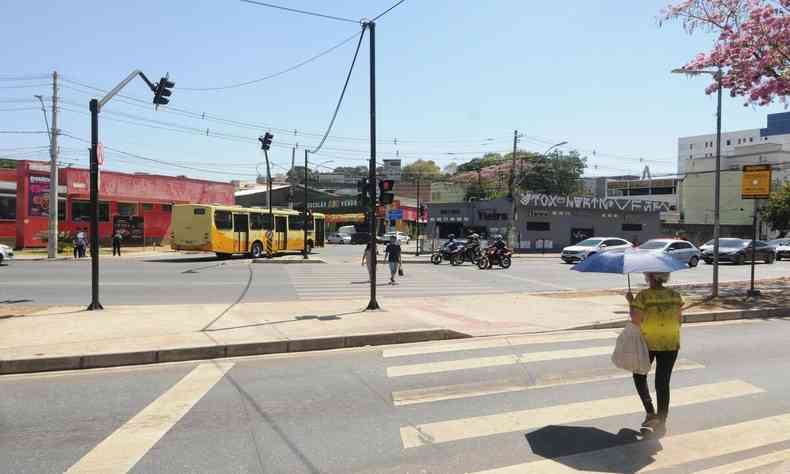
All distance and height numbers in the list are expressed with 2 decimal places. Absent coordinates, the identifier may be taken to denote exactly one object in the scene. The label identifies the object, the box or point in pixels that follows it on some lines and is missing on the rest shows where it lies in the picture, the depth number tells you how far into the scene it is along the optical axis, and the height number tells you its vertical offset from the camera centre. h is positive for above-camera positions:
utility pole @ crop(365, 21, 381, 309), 12.95 +1.01
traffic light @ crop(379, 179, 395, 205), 13.93 +0.63
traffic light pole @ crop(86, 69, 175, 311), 12.12 +0.37
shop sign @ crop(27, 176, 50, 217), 37.81 +1.32
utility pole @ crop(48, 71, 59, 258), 32.22 +1.62
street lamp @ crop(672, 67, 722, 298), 15.36 +0.17
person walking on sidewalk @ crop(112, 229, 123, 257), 35.28 -1.39
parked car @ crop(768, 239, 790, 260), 41.16 -1.98
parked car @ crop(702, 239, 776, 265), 34.62 -1.84
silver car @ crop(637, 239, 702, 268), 31.25 -1.50
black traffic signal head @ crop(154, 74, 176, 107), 15.75 +3.32
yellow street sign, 15.19 +0.96
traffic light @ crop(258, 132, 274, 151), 34.12 +4.36
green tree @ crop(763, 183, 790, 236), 51.25 +0.92
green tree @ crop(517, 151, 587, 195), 76.00 +5.70
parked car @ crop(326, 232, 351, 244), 65.12 -2.13
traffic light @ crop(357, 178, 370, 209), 13.89 +0.56
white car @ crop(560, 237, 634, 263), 33.19 -1.54
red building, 37.94 +1.10
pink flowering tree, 16.84 +4.80
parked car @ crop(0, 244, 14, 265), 27.52 -1.71
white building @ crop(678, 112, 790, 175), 72.06 +13.04
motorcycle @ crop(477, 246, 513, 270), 28.59 -1.88
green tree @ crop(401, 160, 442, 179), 124.38 +10.85
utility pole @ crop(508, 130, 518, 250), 44.04 +0.29
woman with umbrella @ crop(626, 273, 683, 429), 5.32 -0.98
